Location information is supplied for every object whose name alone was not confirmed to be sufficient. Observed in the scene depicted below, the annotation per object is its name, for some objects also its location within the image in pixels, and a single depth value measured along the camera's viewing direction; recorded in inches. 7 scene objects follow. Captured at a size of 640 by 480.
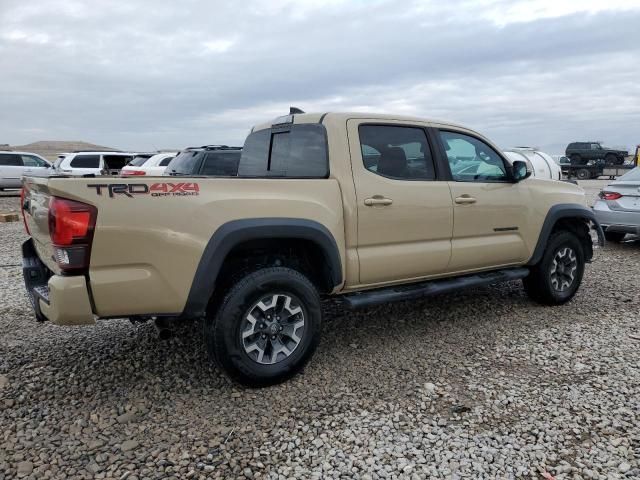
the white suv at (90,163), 728.3
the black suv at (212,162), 418.3
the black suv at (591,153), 1298.0
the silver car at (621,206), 323.9
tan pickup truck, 116.1
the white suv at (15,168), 788.6
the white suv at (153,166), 568.1
